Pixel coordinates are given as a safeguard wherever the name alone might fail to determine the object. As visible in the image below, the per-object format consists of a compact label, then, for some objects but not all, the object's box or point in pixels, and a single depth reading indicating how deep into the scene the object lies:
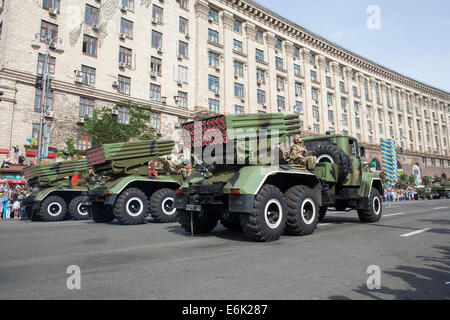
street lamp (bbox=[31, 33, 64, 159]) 18.39
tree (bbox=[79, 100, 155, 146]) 21.72
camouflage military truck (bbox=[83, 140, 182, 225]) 10.18
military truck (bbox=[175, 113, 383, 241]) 5.89
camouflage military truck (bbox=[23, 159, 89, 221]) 13.02
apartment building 23.50
